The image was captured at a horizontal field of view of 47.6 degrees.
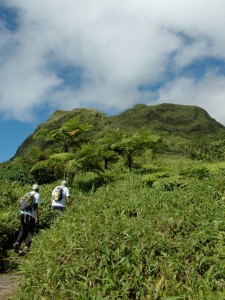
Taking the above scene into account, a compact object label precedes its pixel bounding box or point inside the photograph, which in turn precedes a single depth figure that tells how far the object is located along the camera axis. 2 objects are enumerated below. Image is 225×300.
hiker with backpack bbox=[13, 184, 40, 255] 6.35
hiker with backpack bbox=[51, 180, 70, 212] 7.42
